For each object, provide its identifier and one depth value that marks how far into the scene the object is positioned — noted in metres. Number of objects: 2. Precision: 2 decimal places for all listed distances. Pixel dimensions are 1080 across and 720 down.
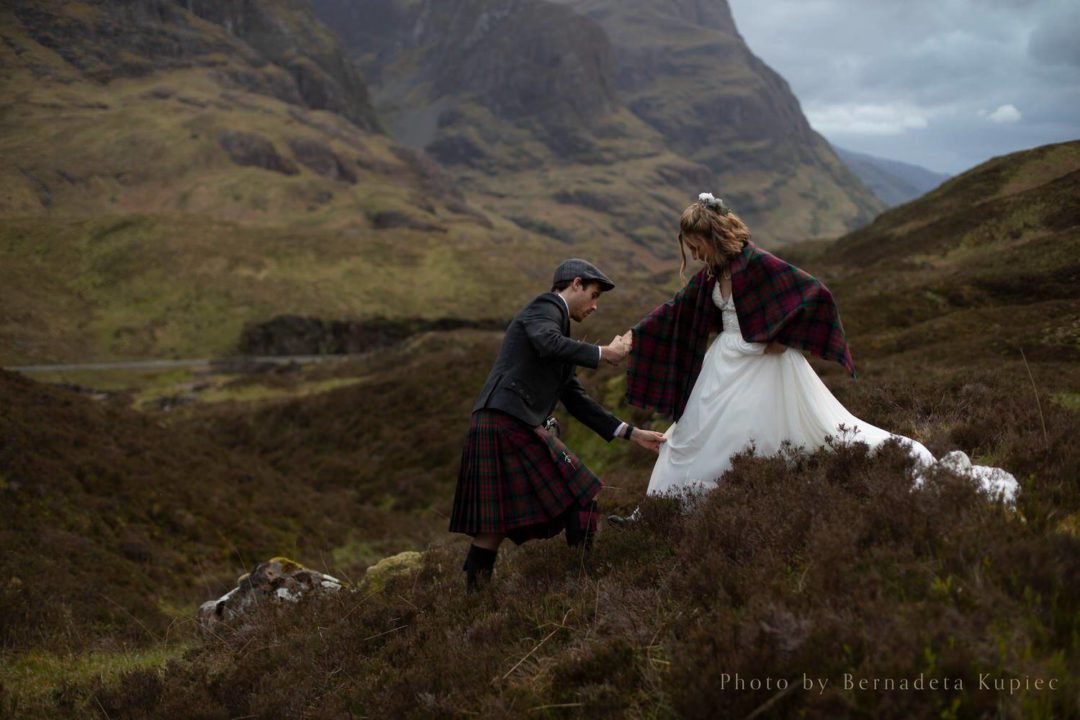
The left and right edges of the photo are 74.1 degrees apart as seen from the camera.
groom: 5.45
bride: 5.54
